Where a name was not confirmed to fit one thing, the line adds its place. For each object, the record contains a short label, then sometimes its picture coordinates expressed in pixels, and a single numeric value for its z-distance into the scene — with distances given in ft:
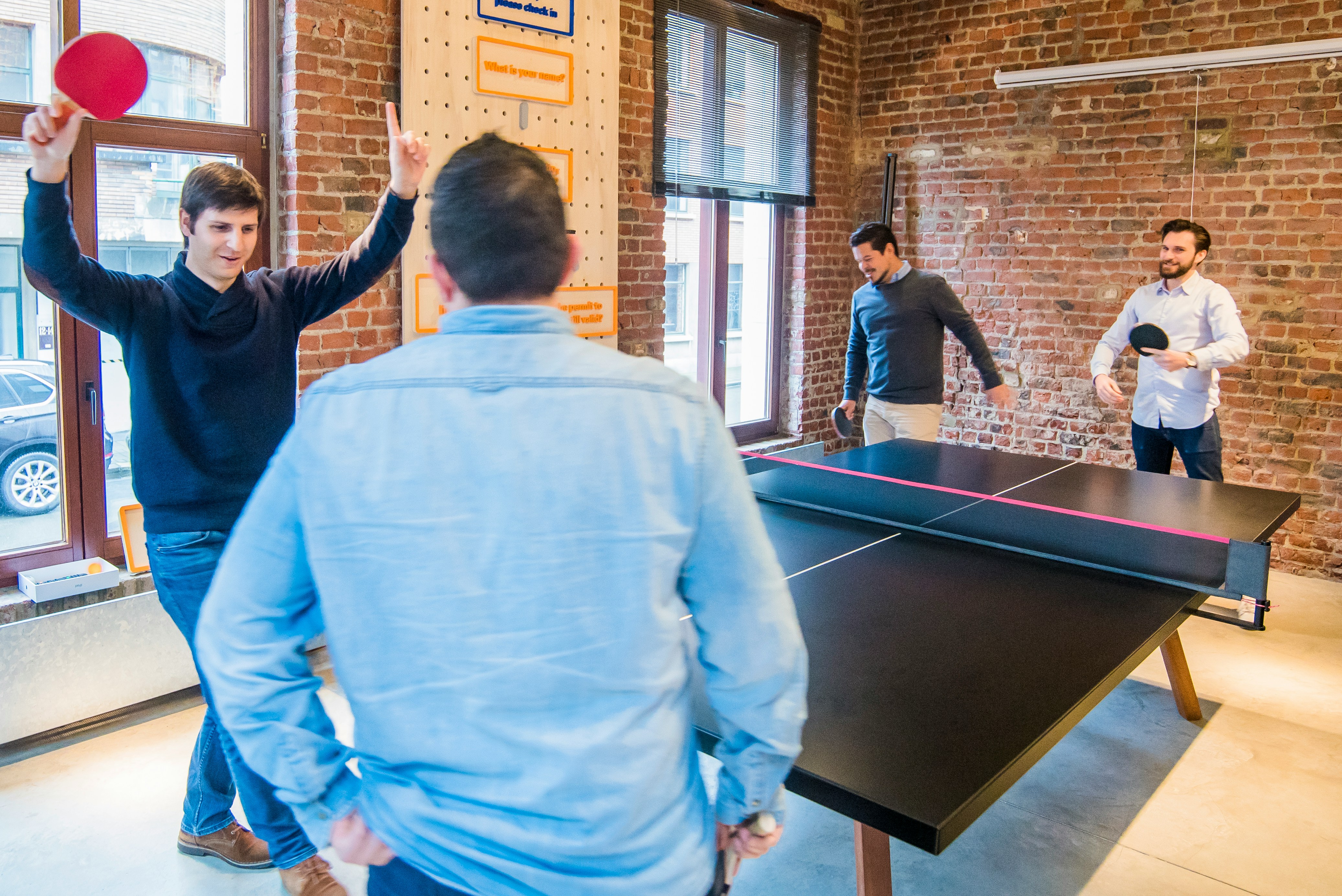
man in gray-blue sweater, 15.31
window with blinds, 16.55
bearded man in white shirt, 14.21
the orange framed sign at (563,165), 14.23
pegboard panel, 12.60
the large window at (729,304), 18.03
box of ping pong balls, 10.32
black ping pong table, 5.23
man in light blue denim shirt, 3.27
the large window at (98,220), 10.36
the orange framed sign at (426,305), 12.88
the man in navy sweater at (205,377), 7.22
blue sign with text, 13.23
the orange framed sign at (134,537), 10.76
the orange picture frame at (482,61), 13.12
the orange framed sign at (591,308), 14.71
